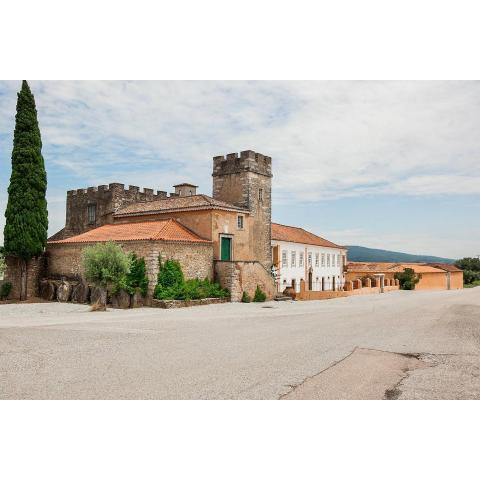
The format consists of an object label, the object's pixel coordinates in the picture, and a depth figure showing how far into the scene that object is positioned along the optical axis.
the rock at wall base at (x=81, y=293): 25.69
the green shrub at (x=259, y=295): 28.12
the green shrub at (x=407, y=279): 50.05
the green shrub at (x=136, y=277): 23.44
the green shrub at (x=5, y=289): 28.05
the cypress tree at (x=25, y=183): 26.25
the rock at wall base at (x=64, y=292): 26.47
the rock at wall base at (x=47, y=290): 27.44
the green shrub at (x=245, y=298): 27.31
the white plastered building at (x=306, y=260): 38.53
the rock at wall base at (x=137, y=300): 23.28
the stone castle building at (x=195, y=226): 25.78
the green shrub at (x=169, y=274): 23.86
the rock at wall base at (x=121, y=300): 23.39
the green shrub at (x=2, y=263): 29.42
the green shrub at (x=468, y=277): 69.62
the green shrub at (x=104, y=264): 21.64
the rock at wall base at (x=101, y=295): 21.80
